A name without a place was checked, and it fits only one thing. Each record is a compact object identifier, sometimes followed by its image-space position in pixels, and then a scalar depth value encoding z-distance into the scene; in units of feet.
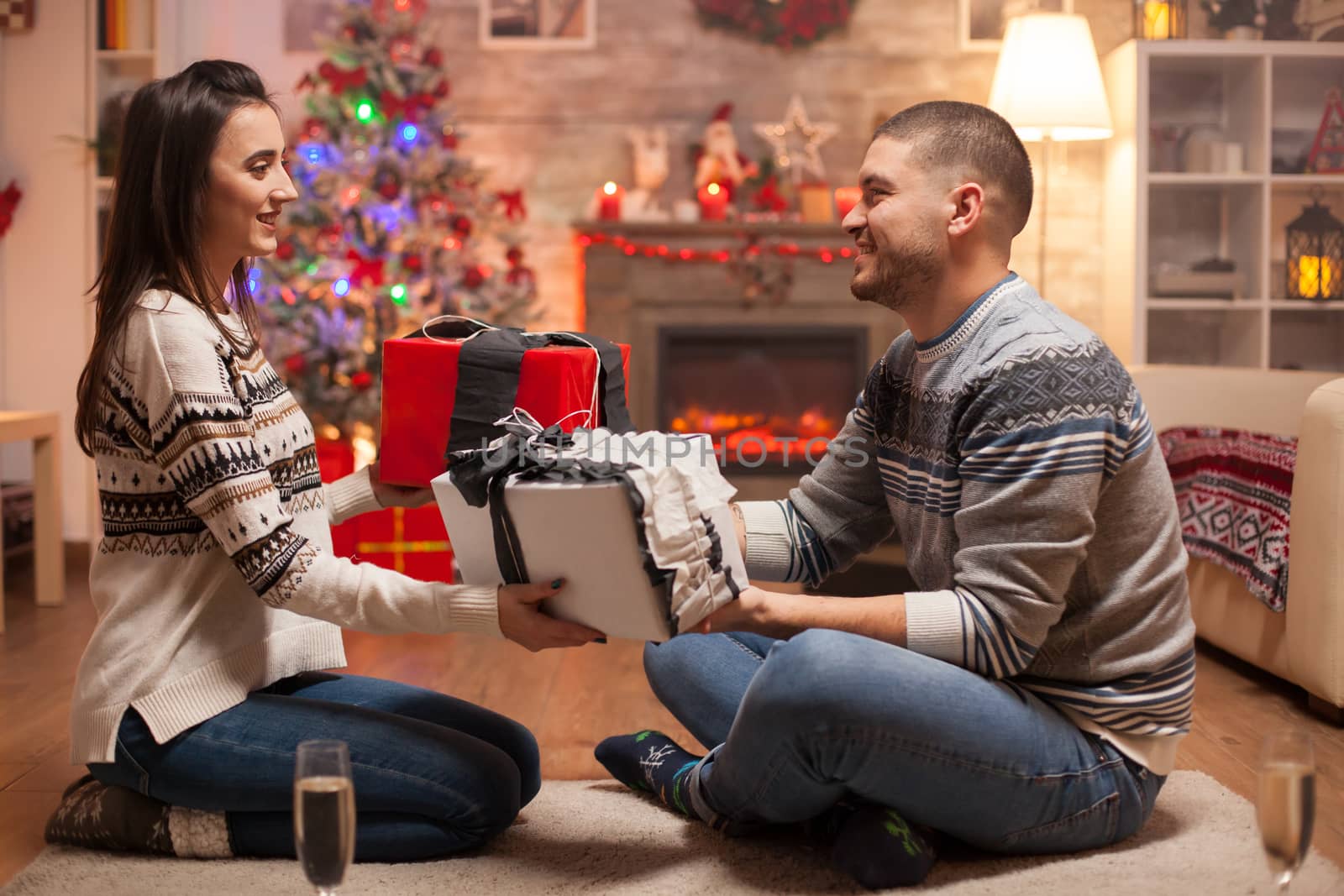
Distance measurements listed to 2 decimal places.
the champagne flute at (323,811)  3.48
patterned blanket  8.41
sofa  7.68
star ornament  15.72
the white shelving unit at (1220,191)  14.69
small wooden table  11.57
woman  4.86
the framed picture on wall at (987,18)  15.89
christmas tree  13.65
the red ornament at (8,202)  14.15
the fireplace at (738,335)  15.66
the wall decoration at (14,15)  14.02
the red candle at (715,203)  15.51
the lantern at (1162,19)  14.66
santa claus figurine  15.69
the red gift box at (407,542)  11.84
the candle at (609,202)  15.44
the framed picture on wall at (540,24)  15.89
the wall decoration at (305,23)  15.60
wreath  15.88
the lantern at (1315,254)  14.66
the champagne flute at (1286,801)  3.61
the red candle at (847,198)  14.52
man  4.56
